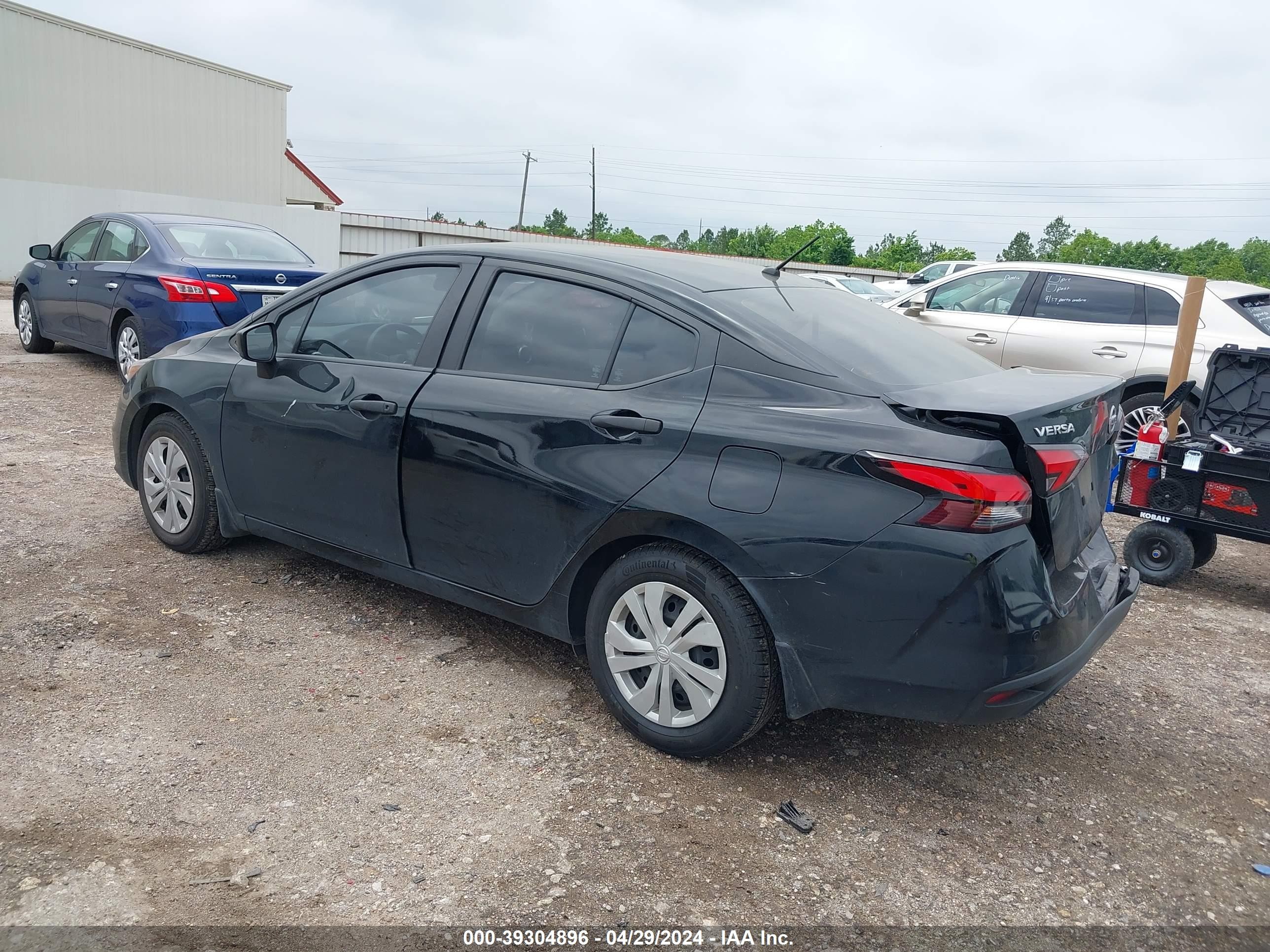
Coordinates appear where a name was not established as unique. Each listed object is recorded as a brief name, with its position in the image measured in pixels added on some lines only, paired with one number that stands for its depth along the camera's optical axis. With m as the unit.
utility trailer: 5.20
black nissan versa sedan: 2.87
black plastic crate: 5.76
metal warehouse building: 23.83
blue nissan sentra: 8.05
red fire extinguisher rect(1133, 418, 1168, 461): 5.49
